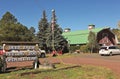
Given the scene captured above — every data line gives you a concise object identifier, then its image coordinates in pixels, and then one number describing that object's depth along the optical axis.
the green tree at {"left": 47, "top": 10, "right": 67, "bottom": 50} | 23.40
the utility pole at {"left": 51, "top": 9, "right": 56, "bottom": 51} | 22.51
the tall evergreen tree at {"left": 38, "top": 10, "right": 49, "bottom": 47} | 25.07
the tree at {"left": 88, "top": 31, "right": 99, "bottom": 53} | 22.66
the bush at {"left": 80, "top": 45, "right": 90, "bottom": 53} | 23.09
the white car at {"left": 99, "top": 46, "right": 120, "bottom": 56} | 17.01
